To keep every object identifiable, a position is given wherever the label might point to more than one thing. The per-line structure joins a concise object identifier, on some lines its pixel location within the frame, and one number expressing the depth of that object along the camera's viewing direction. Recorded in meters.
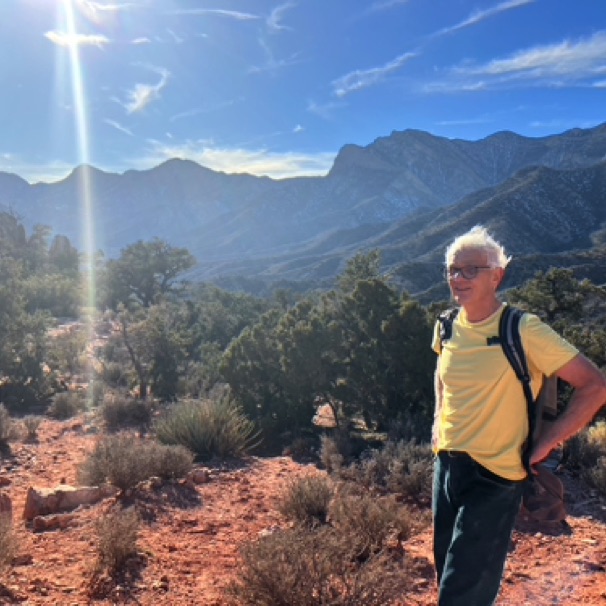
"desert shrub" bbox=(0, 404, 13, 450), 7.84
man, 2.26
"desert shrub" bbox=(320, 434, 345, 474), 6.52
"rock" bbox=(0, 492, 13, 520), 5.21
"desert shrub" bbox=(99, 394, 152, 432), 9.81
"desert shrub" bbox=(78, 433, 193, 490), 5.51
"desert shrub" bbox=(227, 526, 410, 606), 3.05
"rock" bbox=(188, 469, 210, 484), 6.12
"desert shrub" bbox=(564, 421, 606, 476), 6.14
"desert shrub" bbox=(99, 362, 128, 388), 14.00
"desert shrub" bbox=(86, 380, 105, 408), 11.73
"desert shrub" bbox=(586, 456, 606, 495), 5.45
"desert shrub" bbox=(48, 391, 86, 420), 10.77
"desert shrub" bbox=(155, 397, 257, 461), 7.29
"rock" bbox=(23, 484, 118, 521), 5.10
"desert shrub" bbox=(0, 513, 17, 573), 3.65
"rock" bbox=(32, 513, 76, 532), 4.78
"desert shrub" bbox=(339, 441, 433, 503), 5.57
